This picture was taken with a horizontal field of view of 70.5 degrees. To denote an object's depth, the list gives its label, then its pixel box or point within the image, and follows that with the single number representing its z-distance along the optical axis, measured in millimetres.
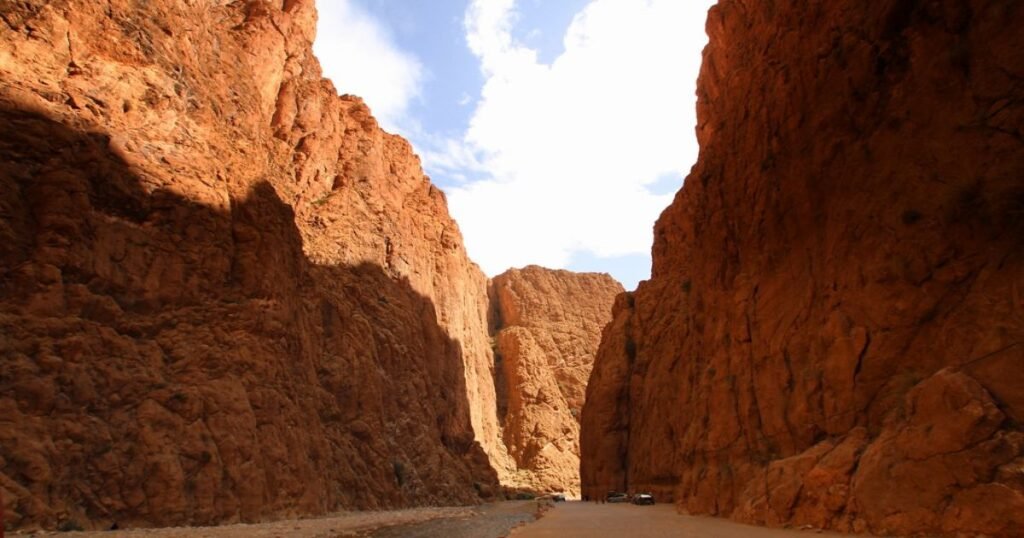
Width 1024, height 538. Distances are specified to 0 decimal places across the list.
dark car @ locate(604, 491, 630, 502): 39500
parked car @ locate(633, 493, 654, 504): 33719
